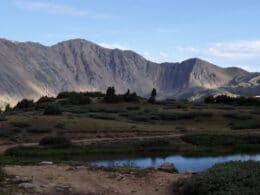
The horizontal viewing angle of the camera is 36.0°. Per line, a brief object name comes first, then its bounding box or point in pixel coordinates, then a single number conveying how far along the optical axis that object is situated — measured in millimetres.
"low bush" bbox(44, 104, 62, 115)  49748
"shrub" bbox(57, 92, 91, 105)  67818
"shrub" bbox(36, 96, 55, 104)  77229
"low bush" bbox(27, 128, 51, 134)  40375
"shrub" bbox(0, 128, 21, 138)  37963
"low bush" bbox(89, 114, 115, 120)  50946
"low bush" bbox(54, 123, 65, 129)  41953
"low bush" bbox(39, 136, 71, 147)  34735
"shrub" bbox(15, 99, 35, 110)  70787
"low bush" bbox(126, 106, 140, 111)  62018
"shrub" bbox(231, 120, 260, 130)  48705
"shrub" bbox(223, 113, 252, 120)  53707
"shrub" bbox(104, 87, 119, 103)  67191
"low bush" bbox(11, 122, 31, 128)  41153
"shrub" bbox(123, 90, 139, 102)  69281
